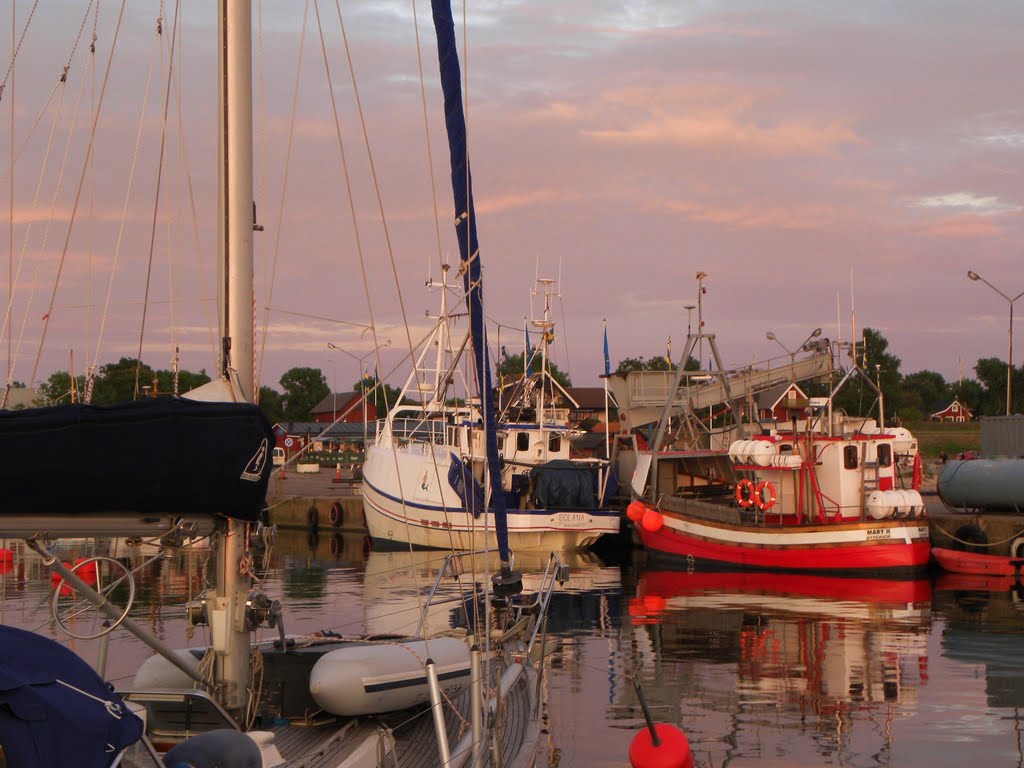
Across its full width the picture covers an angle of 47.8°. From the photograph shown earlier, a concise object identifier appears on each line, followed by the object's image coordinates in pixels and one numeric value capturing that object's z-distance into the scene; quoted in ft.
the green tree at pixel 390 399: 412.52
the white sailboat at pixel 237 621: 24.59
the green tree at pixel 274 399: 441.27
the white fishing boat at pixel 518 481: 135.74
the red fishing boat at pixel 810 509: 107.55
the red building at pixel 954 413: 414.04
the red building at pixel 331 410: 431.92
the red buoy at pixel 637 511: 124.16
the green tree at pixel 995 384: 354.13
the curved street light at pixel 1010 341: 157.99
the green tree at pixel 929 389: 483.10
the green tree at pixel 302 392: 482.69
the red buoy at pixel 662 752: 39.86
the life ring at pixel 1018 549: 111.55
